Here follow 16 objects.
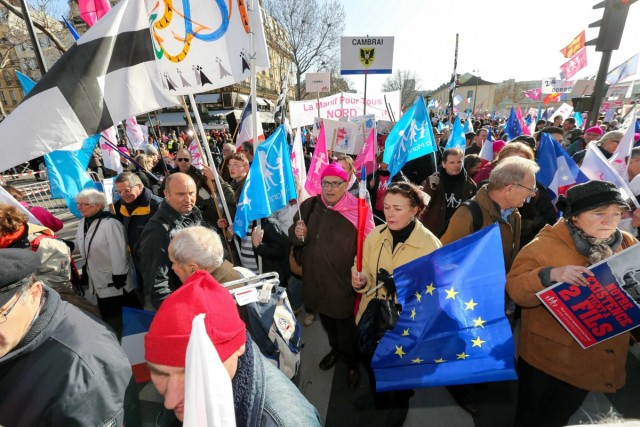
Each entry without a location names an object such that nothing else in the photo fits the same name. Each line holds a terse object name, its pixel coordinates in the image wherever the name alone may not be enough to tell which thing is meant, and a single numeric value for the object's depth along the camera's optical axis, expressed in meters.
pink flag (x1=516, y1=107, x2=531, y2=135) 8.09
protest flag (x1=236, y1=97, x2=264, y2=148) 6.43
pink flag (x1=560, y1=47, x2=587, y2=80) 11.73
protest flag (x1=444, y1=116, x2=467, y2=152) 6.50
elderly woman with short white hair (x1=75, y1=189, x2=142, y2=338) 3.18
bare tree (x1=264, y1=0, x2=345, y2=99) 24.38
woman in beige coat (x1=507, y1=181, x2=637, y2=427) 1.76
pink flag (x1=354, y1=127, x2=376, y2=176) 4.61
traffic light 5.77
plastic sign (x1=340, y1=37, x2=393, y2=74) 7.01
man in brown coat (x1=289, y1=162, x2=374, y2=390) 2.89
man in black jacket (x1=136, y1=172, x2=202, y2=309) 2.59
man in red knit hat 1.04
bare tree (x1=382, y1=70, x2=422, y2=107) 57.97
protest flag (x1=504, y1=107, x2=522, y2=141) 8.32
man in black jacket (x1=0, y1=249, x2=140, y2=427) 1.18
